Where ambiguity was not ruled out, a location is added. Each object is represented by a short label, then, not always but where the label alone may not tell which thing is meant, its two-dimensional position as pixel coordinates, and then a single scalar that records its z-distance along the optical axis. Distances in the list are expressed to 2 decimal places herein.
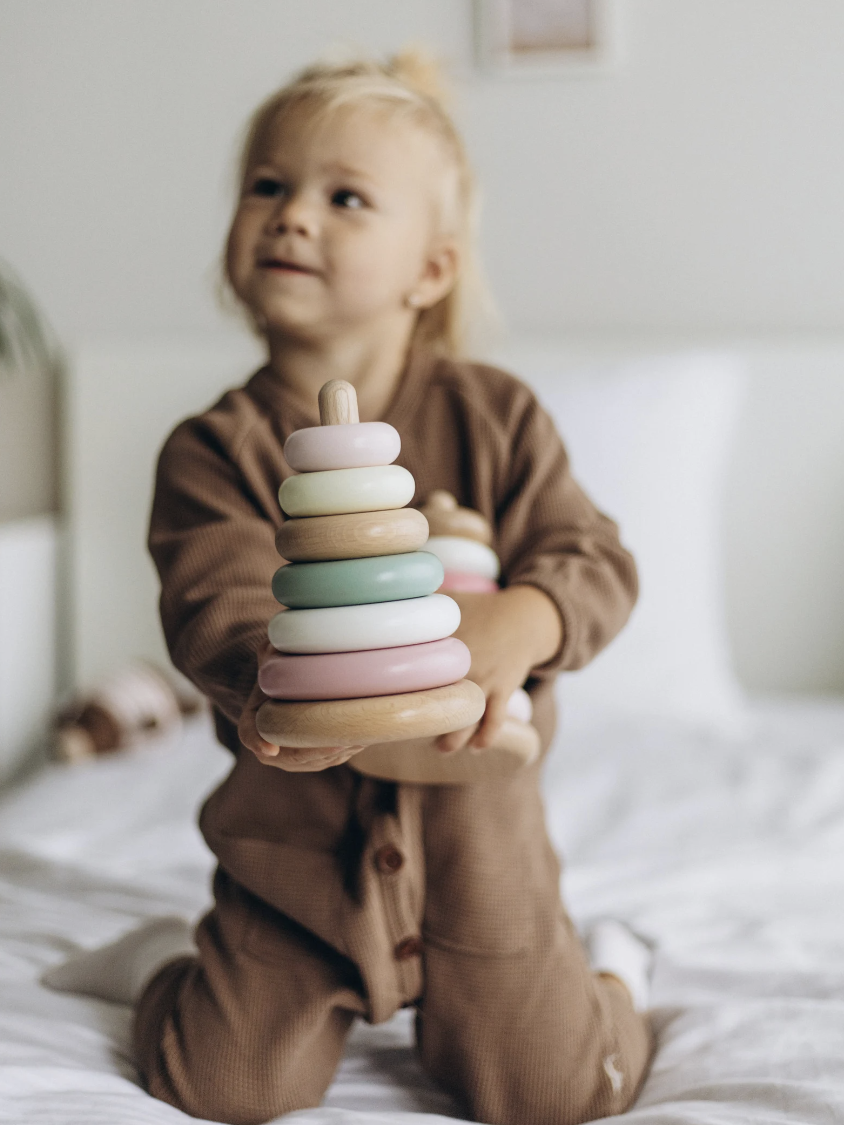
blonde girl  0.83
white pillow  1.79
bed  0.87
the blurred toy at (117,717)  1.73
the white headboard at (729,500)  2.10
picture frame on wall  2.17
